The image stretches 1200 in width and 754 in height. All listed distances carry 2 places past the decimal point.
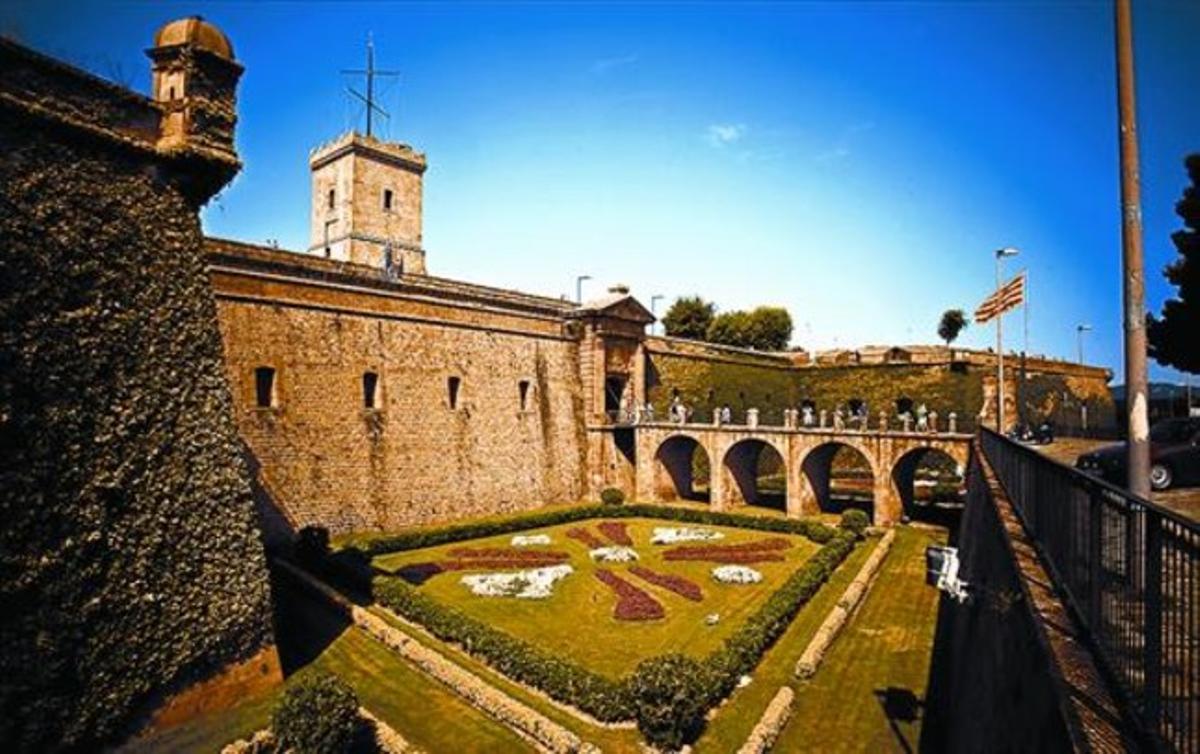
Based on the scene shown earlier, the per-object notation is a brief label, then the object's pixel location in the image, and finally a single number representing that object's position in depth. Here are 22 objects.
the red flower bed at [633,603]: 18.95
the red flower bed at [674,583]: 20.92
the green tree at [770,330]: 63.37
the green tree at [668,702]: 12.04
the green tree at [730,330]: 63.66
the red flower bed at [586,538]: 27.27
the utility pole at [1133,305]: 6.47
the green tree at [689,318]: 64.06
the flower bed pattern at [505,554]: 24.58
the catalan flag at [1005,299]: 24.02
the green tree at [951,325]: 57.72
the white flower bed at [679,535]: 27.81
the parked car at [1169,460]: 13.55
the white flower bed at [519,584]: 20.34
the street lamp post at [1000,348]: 24.81
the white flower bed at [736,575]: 22.22
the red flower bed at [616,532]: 27.87
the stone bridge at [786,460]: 29.84
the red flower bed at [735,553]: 25.11
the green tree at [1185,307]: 19.56
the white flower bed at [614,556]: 24.69
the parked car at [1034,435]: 27.43
